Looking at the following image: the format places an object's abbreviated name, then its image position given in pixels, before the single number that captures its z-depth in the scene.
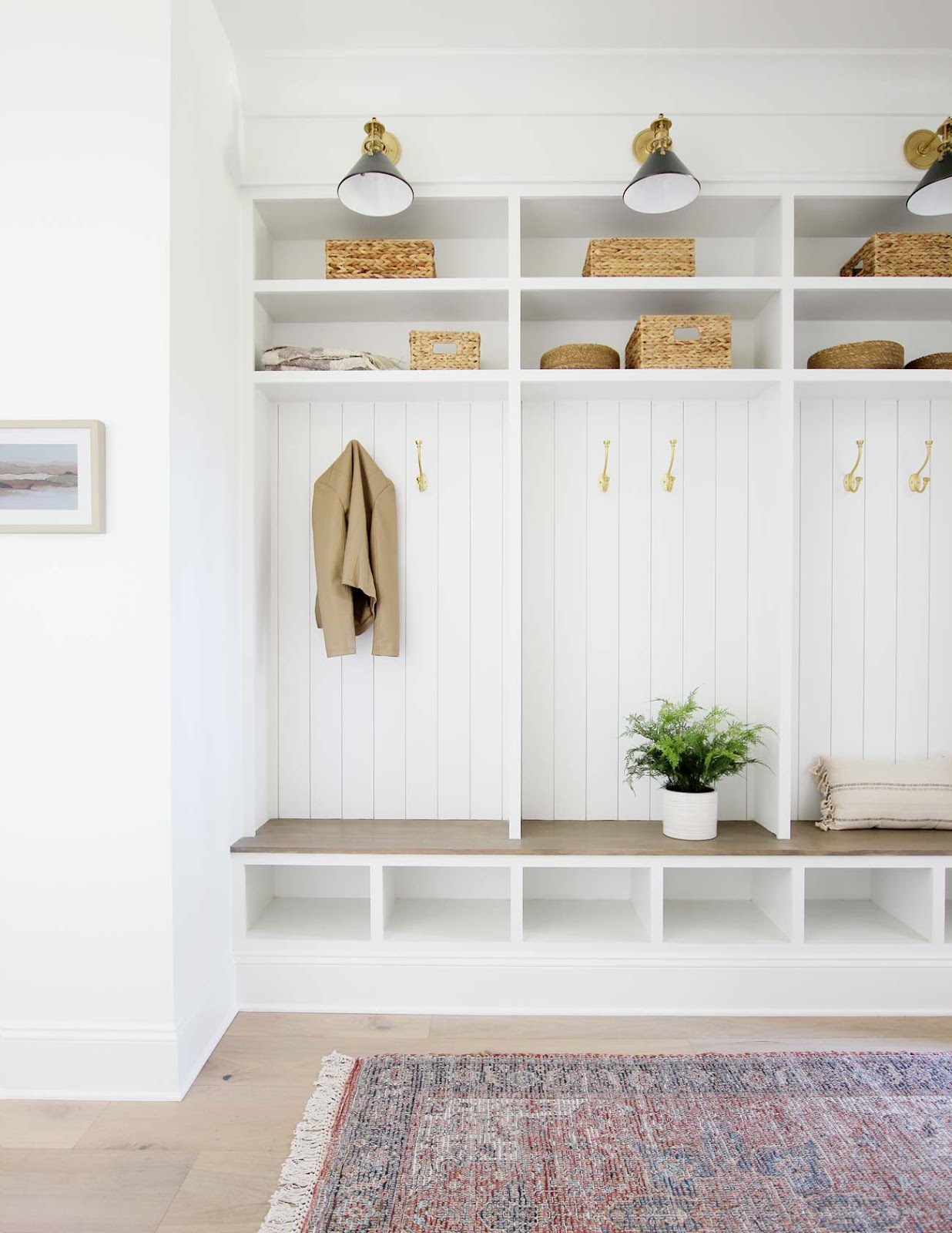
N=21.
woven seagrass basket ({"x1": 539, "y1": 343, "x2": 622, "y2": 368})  2.65
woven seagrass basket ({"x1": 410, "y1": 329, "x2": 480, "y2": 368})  2.67
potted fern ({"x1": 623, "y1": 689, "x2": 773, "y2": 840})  2.58
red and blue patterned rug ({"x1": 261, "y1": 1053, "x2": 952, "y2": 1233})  1.65
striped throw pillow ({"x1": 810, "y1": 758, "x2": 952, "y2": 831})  2.68
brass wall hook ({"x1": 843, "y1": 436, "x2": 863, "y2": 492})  2.87
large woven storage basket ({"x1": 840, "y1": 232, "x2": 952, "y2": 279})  2.63
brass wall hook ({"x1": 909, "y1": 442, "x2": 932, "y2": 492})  2.85
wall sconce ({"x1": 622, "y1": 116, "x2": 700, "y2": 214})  2.23
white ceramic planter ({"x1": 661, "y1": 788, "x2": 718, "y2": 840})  2.58
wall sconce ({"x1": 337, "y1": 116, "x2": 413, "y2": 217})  2.28
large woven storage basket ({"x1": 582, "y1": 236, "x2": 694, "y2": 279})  2.64
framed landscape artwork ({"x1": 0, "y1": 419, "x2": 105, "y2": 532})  2.05
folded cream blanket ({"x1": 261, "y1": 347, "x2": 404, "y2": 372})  2.68
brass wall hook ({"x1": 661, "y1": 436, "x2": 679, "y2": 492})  2.86
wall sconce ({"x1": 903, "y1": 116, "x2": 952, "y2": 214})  2.25
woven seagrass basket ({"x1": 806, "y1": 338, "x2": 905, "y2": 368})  2.65
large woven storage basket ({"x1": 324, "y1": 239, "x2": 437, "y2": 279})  2.65
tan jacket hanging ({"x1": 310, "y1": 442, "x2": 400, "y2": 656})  2.71
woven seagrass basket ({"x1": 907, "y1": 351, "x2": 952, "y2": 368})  2.69
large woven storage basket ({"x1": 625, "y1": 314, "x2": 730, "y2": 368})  2.65
